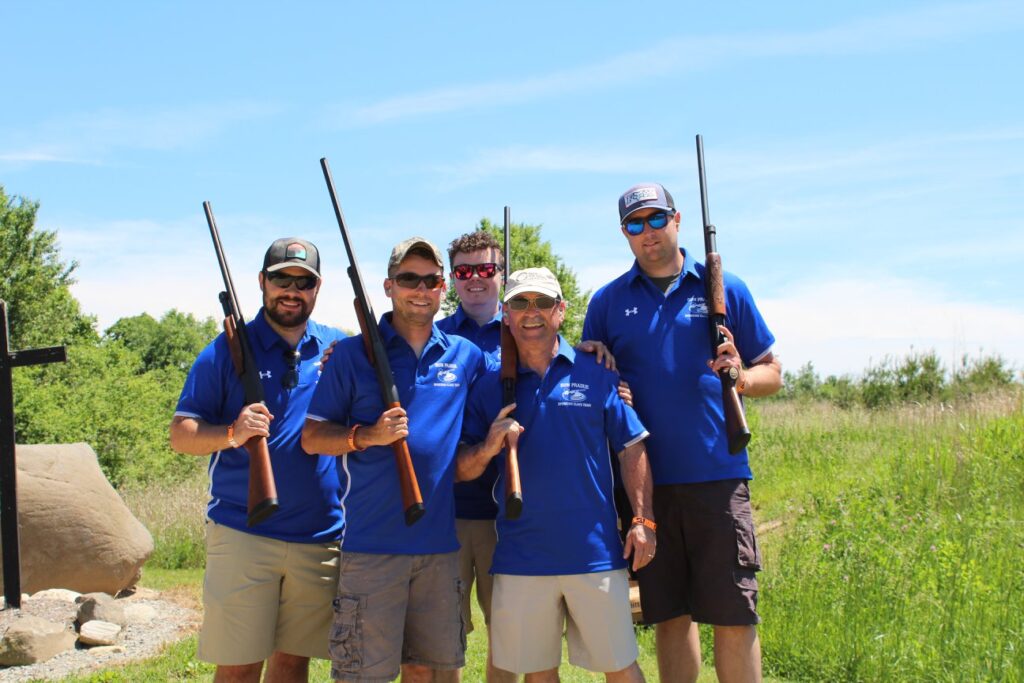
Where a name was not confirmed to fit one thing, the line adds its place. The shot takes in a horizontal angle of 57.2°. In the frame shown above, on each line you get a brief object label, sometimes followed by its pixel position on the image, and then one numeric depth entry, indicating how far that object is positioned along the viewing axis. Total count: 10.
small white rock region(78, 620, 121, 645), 8.84
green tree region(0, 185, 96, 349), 32.88
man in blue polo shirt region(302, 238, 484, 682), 4.39
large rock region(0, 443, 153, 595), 10.24
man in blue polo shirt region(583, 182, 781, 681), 4.72
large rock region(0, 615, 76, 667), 8.32
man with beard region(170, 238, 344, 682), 4.71
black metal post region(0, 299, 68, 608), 9.29
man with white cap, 4.44
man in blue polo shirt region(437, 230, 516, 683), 5.21
